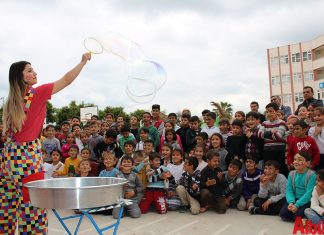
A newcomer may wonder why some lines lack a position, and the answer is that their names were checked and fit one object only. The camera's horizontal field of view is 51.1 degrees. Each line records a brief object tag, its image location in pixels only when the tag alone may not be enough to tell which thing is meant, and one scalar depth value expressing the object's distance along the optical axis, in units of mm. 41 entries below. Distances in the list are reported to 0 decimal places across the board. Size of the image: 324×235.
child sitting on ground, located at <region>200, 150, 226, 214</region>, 5254
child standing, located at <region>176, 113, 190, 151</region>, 7031
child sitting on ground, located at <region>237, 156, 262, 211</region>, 5328
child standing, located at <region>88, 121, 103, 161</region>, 7117
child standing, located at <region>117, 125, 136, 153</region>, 6777
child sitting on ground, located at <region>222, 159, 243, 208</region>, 5441
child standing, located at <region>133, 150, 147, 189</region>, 5692
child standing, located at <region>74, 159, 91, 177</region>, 5848
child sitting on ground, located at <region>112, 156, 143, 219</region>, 5348
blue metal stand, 2499
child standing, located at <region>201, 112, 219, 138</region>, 6691
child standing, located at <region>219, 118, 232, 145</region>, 6441
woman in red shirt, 2656
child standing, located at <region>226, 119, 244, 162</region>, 5871
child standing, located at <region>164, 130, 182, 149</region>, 6539
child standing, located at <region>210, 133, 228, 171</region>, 5949
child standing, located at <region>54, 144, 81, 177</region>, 6371
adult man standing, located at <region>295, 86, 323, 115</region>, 6621
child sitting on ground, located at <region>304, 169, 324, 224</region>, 4172
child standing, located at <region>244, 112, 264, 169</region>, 5703
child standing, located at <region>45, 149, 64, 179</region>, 6473
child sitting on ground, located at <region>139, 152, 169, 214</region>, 5412
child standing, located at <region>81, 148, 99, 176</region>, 6374
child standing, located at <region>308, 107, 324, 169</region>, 5086
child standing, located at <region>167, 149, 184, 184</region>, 5832
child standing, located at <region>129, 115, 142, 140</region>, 7608
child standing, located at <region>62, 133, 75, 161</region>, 7156
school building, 38844
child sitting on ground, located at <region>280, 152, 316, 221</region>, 4422
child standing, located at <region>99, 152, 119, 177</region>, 5594
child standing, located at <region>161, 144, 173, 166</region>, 6027
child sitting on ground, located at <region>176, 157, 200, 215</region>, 5316
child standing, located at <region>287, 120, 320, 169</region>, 4980
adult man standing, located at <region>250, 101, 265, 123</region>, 7336
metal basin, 2261
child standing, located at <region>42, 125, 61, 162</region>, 7211
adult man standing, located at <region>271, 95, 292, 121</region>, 7404
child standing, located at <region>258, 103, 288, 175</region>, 5504
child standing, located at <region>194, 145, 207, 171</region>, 5770
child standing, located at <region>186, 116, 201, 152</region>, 6820
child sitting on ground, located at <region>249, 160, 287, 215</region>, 4898
